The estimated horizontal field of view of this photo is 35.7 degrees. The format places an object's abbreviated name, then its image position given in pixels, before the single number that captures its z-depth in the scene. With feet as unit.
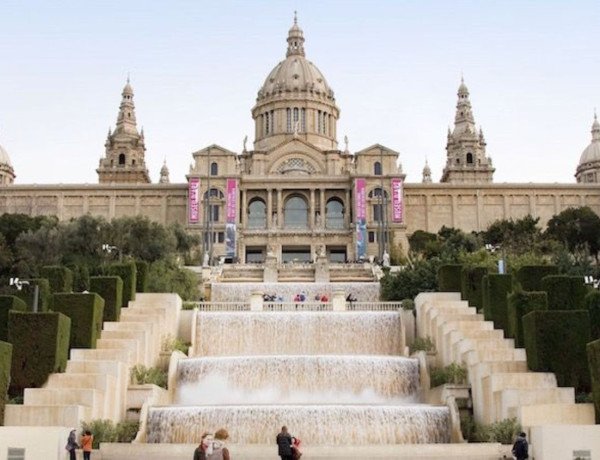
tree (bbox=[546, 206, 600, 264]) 262.88
